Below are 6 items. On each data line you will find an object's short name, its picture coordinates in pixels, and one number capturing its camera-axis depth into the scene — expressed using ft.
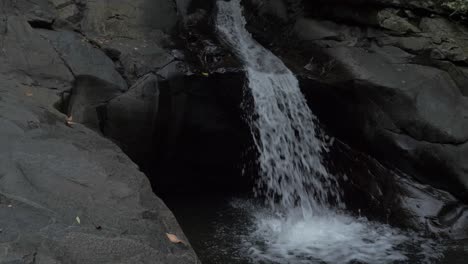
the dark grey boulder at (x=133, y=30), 22.82
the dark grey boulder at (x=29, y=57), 18.86
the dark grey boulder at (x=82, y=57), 20.92
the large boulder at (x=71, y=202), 8.92
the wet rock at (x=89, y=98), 19.86
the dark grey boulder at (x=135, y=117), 21.26
